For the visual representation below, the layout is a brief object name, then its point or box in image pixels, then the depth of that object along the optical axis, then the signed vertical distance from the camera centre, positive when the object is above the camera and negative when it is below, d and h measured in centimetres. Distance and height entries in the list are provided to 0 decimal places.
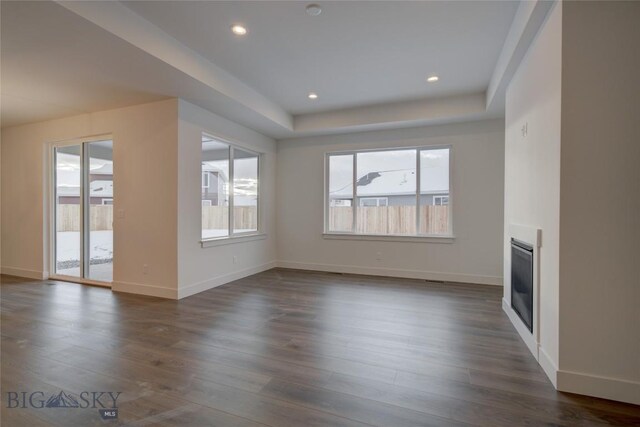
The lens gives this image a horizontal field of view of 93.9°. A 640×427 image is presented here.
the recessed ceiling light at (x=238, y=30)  290 +180
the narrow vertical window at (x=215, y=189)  472 +38
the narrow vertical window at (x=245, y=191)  542 +39
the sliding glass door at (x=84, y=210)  479 +2
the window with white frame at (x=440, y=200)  525 +22
